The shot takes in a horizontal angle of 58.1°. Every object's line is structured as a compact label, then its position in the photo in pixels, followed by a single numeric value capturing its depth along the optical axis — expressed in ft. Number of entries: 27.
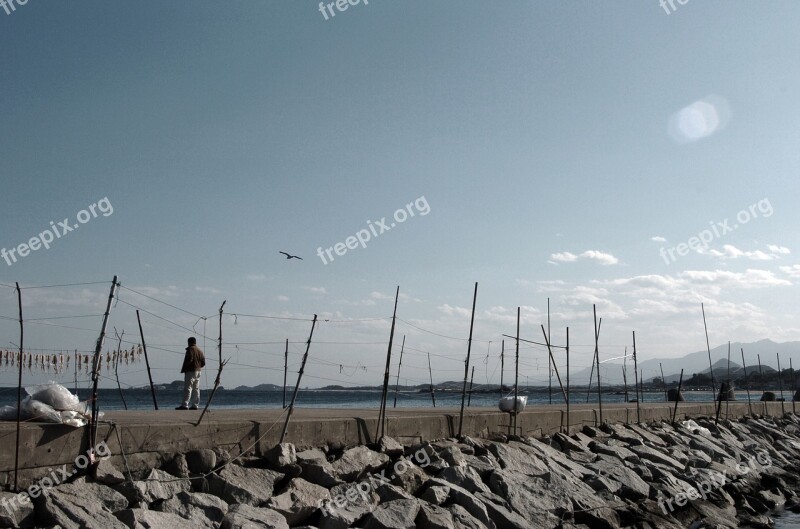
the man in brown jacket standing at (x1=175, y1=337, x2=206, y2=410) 42.47
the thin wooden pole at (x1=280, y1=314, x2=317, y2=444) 31.20
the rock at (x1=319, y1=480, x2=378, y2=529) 27.04
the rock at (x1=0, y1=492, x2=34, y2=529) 20.89
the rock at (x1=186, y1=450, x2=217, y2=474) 27.40
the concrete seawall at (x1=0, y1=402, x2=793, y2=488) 23.31
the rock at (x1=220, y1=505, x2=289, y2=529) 24.45
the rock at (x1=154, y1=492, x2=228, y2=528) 24.27
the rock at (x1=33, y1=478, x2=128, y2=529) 21.39
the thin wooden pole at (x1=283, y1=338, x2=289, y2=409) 61.18
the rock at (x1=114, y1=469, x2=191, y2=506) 24.26
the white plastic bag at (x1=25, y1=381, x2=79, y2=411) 25.53
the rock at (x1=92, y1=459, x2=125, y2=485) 24.14
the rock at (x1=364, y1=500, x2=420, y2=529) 27.45
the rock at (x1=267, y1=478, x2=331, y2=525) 26.76
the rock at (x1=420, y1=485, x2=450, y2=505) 31.37
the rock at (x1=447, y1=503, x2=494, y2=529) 29.71
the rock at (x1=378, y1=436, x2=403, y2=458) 35.09
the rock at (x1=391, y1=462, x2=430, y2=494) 32.64
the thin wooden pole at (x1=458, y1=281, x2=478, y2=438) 41.37
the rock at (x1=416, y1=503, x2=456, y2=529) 28.25
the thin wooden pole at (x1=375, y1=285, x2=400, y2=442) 36.06
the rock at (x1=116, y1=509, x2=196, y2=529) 22.25
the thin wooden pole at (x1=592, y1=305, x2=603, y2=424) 74.40
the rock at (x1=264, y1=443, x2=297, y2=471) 29.77
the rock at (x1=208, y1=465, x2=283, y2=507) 26.84
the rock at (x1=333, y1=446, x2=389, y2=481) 31.27
